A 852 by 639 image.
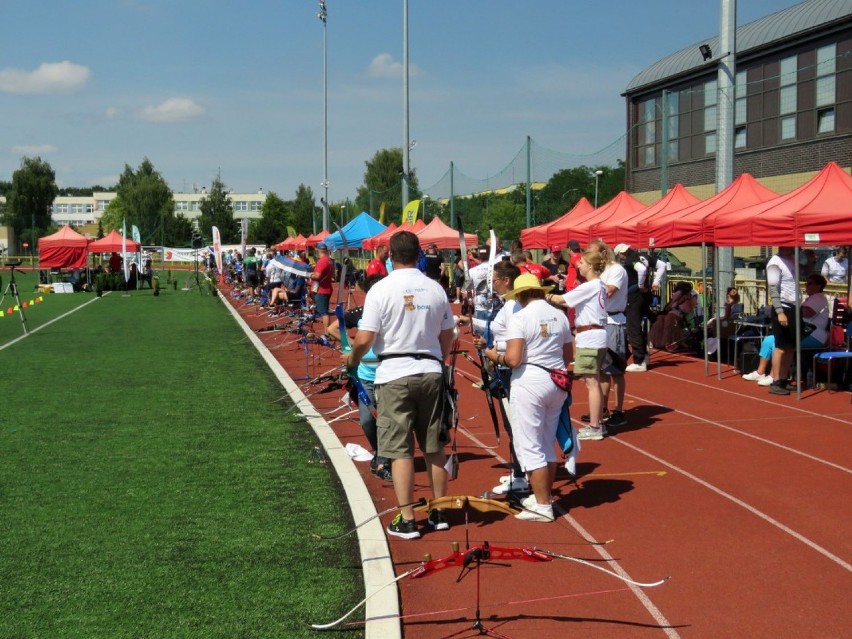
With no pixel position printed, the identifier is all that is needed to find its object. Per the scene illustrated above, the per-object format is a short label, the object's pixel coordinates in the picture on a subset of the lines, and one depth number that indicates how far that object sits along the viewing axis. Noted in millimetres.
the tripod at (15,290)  21852
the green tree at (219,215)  107875
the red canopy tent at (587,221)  20234
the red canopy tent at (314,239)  43466
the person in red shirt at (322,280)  20438
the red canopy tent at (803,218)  11484
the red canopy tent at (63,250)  50312
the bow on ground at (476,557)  5004
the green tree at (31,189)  112125
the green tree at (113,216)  121500
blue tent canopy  31547
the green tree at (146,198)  111625
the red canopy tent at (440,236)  30500
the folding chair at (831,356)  12109
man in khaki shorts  6242
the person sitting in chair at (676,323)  17641
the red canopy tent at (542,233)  22125
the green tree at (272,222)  110188
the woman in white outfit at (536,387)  6723
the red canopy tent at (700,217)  14445
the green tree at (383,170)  105750
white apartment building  178500
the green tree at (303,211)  104625
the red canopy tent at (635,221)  17230
